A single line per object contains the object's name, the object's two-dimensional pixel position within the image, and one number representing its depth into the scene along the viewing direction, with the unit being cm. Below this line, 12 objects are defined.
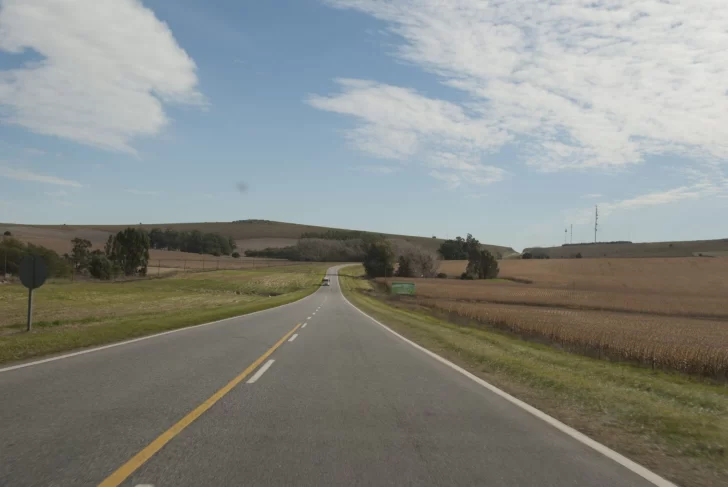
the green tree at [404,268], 12094
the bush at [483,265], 11644
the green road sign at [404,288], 6391
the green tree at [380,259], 12069
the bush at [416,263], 12119
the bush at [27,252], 7494
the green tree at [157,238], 17812
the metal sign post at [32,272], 1747
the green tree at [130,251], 9581
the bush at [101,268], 8781
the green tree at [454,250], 17600
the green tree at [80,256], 9312
